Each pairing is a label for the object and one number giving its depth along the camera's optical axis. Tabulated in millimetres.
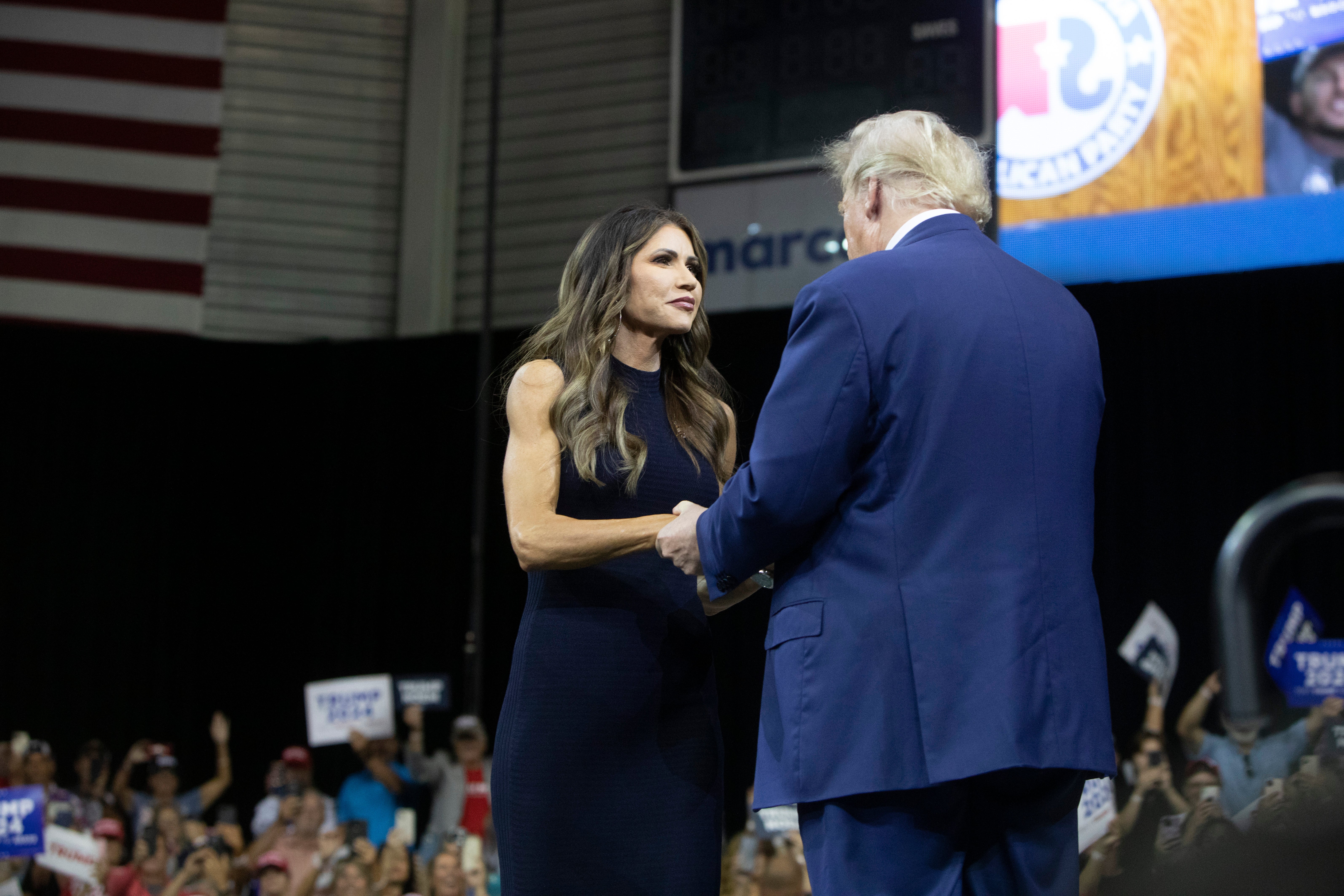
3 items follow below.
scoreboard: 7117
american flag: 8695
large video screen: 5504
